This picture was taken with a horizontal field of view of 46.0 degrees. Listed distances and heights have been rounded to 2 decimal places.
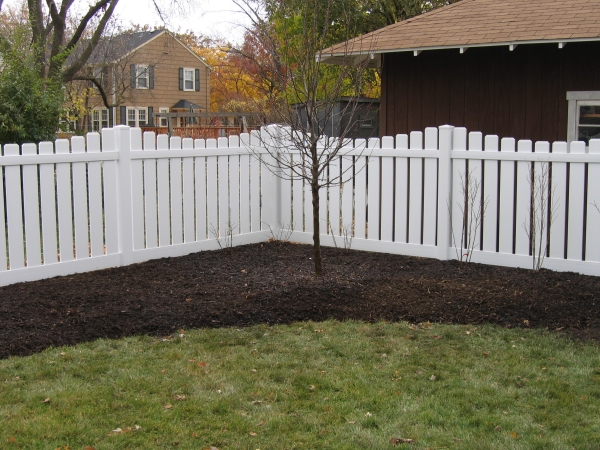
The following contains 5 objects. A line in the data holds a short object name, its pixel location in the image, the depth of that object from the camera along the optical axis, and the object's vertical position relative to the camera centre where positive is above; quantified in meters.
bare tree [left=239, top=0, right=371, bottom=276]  6.63 +0.10
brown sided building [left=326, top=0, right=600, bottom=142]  10.16 +1.07
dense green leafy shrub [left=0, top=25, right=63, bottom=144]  10.58 +0.56
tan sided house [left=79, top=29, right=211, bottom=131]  38.59 +3.44
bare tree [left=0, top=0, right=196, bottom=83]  20.81 +3.66
